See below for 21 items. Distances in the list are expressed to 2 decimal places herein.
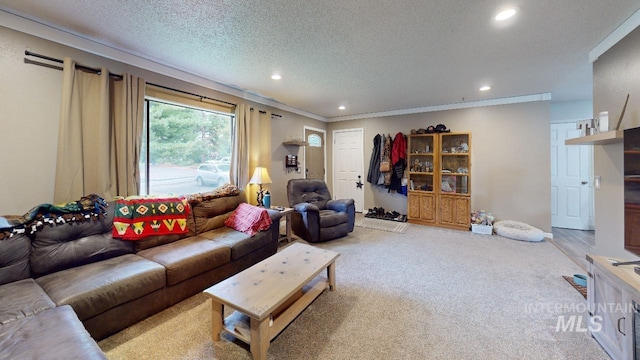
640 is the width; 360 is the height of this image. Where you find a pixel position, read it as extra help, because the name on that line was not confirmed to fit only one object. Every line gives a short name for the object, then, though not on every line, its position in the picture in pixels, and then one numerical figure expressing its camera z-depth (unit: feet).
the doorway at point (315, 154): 17.92
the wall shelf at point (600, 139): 6.13
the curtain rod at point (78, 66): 6.49
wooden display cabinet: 14.53
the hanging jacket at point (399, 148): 16.67
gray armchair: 11.80
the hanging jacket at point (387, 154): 17.12
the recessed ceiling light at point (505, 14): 6.02
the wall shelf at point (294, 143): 15.56
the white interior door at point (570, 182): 14.29
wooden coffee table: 4.74
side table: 11.71
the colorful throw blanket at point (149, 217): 7.22
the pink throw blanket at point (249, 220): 9.25
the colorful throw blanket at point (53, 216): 5.58
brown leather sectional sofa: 3.84
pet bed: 12.07
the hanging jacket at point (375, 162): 17.80
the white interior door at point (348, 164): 18.95
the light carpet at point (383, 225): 14.42
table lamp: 12.12
